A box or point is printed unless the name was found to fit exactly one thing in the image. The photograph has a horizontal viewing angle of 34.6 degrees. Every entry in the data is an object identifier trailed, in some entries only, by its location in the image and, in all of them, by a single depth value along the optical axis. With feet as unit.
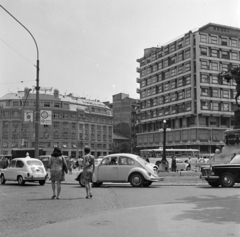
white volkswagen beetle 57.93
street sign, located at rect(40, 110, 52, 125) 79.66
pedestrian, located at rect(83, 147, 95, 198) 40.93
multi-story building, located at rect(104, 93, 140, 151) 390.01
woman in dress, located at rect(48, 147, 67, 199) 40.83
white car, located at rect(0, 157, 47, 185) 65.24
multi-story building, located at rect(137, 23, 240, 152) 252.62
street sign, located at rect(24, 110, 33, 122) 87.56
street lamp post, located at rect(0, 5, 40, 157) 75.87
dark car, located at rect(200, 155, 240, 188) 55.36
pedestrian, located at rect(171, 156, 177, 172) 116.98
